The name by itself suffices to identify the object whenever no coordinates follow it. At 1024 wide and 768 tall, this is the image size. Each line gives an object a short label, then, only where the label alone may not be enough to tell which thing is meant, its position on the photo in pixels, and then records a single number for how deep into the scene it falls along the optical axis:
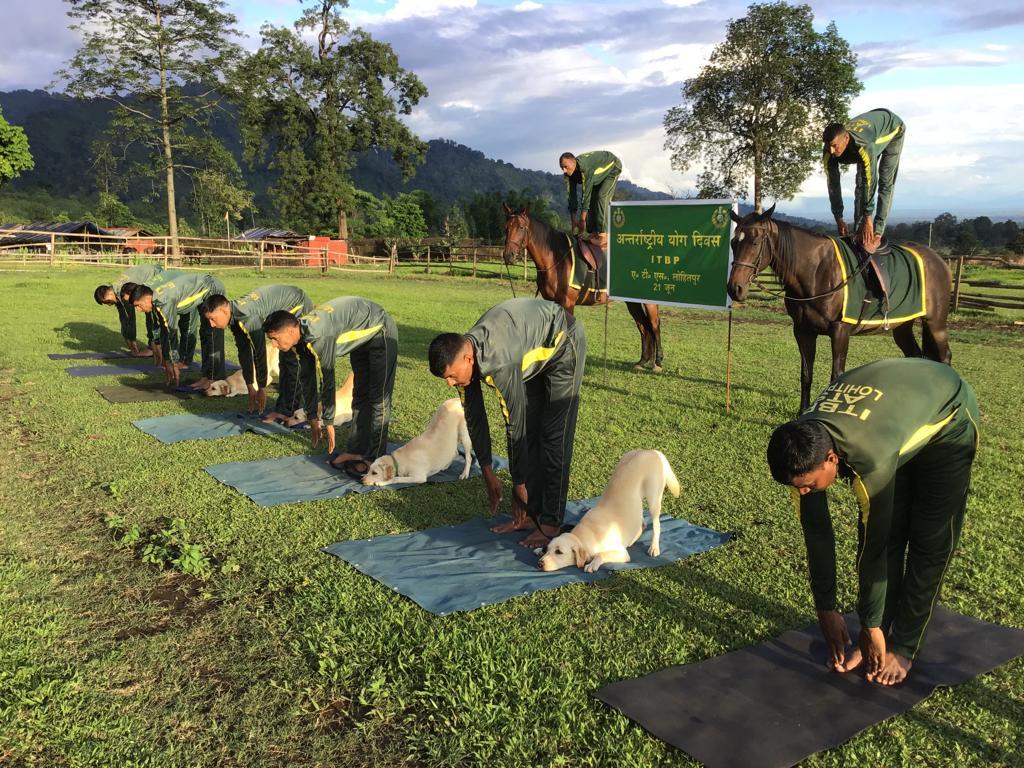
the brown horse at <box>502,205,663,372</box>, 11.36
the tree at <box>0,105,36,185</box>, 47.03
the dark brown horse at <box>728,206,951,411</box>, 9.06
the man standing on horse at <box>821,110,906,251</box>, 8.97
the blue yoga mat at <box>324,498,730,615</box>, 5.07
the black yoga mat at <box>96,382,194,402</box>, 11.03
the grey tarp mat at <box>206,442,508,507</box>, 7.05
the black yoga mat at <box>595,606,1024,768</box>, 3.51
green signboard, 10.00
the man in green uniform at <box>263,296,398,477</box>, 7.37
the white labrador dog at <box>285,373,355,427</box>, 9.52
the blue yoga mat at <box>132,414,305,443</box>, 9.11
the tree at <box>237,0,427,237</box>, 51.00
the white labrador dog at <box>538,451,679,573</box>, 5.41
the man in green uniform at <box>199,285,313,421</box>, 9.32
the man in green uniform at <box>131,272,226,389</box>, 11.54
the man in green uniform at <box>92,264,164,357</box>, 13.42
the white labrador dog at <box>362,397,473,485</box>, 7.39
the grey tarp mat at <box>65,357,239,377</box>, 12.93
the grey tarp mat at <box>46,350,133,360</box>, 14.38
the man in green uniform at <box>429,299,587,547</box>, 5.11
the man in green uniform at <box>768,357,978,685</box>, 3.40
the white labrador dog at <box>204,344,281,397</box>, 11.26
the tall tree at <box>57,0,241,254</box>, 42.44
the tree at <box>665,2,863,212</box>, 36.16
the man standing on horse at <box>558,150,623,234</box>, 11.80
